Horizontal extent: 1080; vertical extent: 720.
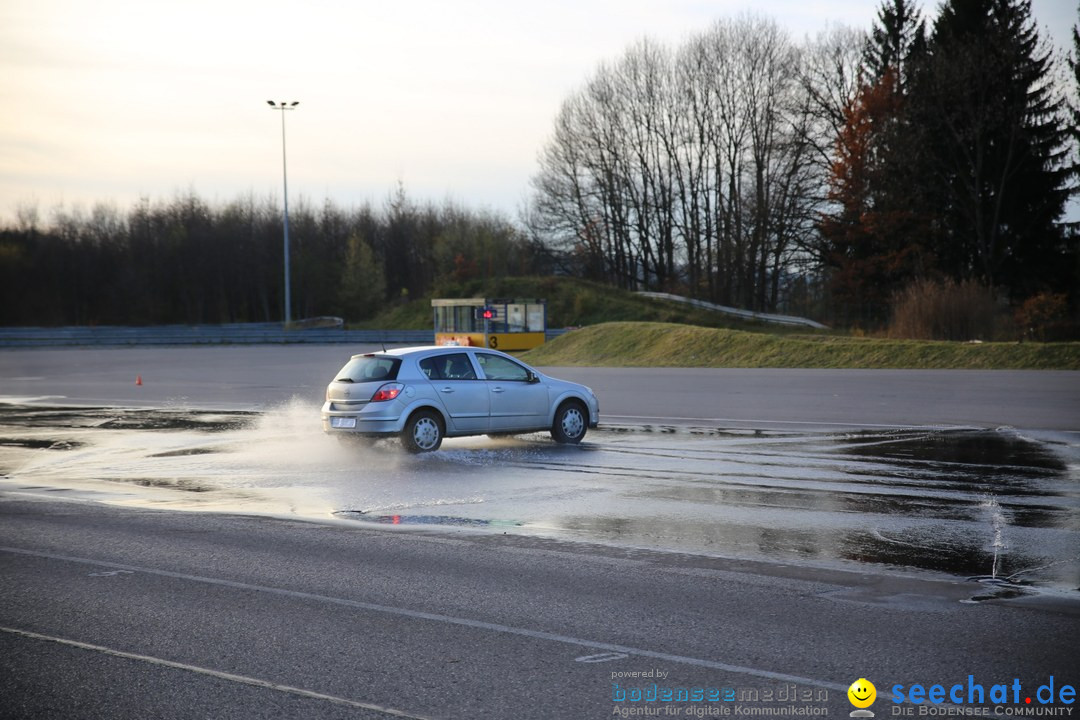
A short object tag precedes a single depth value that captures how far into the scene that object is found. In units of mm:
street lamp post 69000
